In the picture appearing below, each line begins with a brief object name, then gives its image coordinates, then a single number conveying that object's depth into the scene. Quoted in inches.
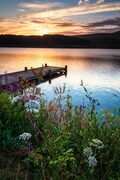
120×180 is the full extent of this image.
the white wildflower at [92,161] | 60.4
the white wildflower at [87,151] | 62.4
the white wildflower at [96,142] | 66.0
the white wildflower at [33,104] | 92.0
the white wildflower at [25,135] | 69.2
